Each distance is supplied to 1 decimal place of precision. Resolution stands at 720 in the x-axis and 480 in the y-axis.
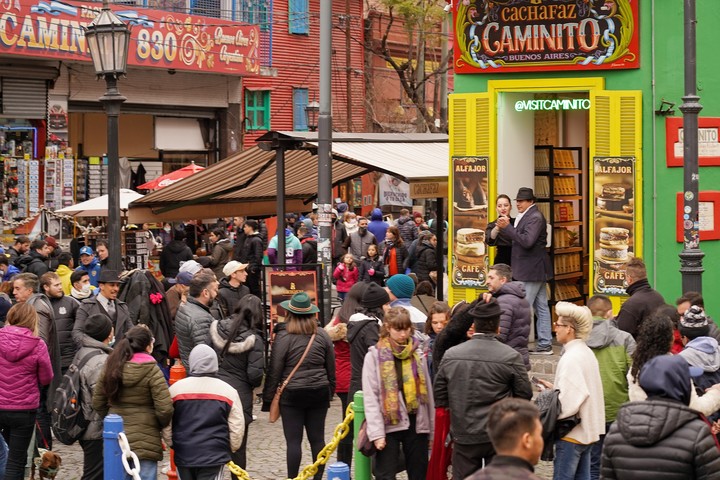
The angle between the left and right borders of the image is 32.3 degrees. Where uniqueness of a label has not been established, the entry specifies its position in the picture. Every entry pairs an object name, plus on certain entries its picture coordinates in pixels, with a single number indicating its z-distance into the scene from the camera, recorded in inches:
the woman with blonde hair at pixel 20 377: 393.1
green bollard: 369.7
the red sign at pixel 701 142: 562.6
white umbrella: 911.0
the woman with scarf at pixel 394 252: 848.3
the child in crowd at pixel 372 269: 790.7
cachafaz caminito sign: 570.9
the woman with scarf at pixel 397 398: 353.1
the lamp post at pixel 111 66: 524.1
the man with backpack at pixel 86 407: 373.4
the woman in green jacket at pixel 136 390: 341.1
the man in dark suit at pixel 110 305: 466.6
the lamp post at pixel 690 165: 479.8
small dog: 407.8
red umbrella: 938.4
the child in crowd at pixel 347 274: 799.7
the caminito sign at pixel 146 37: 1043.3
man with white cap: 530.6
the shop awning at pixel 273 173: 650.2
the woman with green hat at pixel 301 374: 394.9
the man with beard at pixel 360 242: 893.8
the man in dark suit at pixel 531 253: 539.2
